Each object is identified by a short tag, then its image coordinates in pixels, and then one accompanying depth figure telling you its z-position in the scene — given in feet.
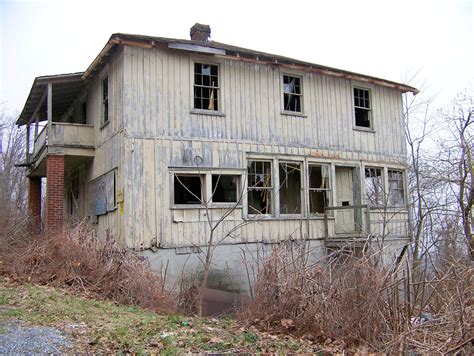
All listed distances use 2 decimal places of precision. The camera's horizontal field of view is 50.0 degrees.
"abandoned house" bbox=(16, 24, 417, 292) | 48.21
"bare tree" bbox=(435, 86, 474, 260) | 72.28
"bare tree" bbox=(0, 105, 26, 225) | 122.99
